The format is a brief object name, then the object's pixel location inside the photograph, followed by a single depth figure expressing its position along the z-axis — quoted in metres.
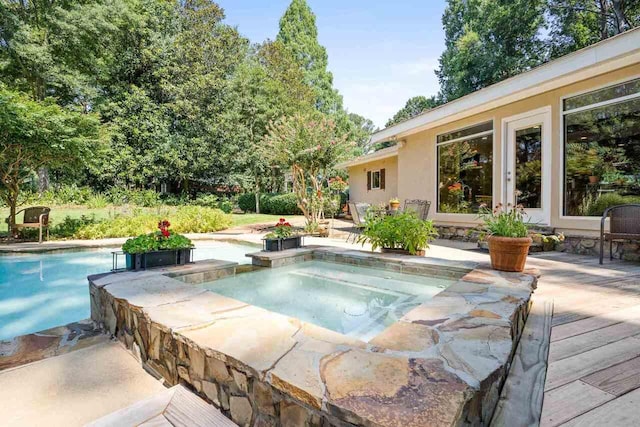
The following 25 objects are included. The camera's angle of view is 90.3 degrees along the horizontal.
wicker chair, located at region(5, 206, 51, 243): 7.20
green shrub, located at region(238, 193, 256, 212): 17.67
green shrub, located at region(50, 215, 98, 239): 7.89
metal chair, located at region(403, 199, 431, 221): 7.09
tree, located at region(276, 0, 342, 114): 21.94
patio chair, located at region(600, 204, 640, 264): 4.09
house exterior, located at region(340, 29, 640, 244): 4.75
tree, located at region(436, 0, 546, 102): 15.60
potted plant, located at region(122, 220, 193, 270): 3.37
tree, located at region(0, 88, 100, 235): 6.84
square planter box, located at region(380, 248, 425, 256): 4.43
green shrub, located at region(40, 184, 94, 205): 12.66
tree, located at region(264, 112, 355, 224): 8.39
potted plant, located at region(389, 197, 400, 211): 8.16
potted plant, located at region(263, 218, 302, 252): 4.96
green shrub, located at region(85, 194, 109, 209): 12.62
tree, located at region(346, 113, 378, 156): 27.65
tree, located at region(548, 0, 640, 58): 13.36
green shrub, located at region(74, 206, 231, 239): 8.14
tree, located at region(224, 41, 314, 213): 17.41
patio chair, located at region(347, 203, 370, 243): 7.30
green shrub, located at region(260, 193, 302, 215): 16.07
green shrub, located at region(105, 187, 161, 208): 13.69
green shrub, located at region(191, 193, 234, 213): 15.62
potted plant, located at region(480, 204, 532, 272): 3.05
